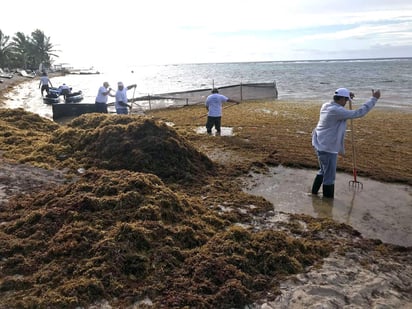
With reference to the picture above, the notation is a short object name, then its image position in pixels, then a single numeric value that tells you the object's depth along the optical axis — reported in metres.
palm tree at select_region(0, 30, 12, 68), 51.50
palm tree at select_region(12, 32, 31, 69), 62.06
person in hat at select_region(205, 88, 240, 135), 11.12
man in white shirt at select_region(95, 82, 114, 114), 12.98
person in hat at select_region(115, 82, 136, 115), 11.94
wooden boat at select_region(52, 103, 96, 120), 14.77
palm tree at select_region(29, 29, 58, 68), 69.12
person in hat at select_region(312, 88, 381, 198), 5.63
